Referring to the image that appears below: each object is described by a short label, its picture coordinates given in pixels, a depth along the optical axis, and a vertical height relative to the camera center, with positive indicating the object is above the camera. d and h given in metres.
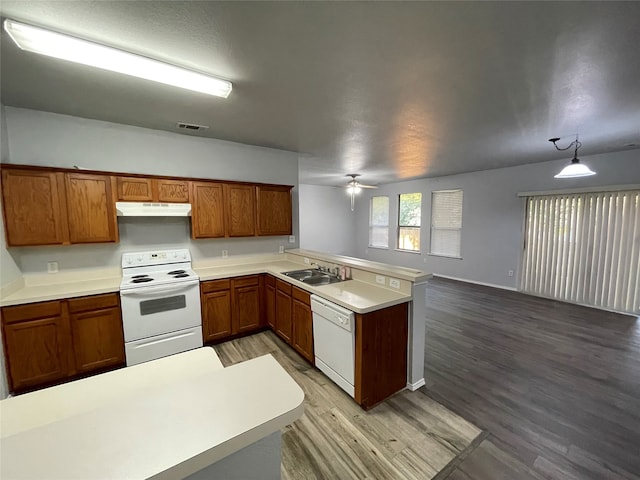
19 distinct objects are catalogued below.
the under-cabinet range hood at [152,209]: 2.88 +0.12
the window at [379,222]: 8.49 -0.13
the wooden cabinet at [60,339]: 2.30 -1.13
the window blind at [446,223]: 6.54 -0.14
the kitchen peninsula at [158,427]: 0.55 -0.52
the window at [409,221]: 7.53 -0.09
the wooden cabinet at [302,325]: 2.75 -1.16
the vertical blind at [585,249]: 4.20 -0.57
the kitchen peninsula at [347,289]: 2.29 -0.70
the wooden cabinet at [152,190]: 2.91 +0.35
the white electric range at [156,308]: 2.71 -0.96
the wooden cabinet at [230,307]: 3.19 -1.13
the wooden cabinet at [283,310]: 3.11 -1.13
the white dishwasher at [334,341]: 2.21 -1.13
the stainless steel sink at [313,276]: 3.19 -0.73
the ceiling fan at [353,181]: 6.10 +0.86
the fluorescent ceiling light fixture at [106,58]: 1.56 +1.10
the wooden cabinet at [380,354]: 2.13 -1.16
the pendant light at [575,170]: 3.08 +0.55
